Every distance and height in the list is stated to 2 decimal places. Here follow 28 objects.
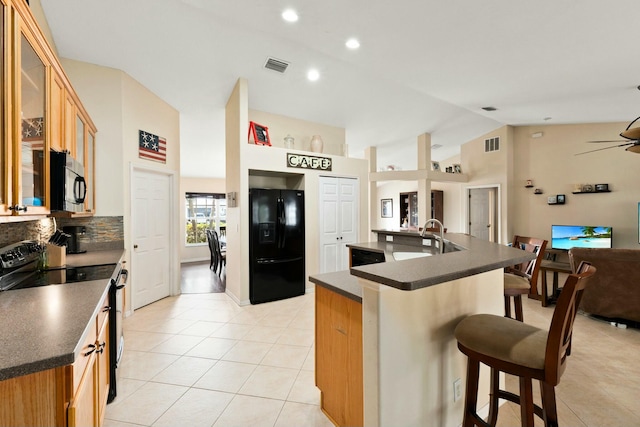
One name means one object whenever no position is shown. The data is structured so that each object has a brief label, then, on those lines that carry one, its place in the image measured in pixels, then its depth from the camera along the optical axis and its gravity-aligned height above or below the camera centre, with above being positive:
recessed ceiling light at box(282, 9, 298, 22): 2.42 +1.70
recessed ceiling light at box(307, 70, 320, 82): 3.75 +1.83
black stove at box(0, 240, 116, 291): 1.73 -0.40
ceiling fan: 2.60 +0.69
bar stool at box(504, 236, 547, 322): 2.32 -0.59
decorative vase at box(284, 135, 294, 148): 4.65 +1.16
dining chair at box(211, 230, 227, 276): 6.03 -0.82
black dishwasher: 3.22 -0.53
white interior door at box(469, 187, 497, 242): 6.86 -0.04
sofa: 2.94 -0.76
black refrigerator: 4.01 -0.46
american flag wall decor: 3.77 +0.92
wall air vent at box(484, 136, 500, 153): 6.36 +1.51
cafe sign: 4.39 +0.81
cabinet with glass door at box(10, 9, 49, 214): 1.29 +0.45
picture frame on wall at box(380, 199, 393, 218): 10.16 +0.15
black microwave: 1.76 +0.21
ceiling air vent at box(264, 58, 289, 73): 3.49 +1.84
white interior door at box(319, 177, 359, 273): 4.75 -0.13
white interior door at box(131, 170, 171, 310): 3.75 -0.31
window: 8.22 -0.05
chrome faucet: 2.42 -0.26
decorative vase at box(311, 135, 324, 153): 4.93 +1.18
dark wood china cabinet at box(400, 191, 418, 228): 8.60 +0.09
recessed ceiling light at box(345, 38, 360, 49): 2.77 +1.66
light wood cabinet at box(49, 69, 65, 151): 1.82 +0.69
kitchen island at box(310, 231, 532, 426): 1.27 -0.59
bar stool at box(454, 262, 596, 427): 1.12 -0.59
